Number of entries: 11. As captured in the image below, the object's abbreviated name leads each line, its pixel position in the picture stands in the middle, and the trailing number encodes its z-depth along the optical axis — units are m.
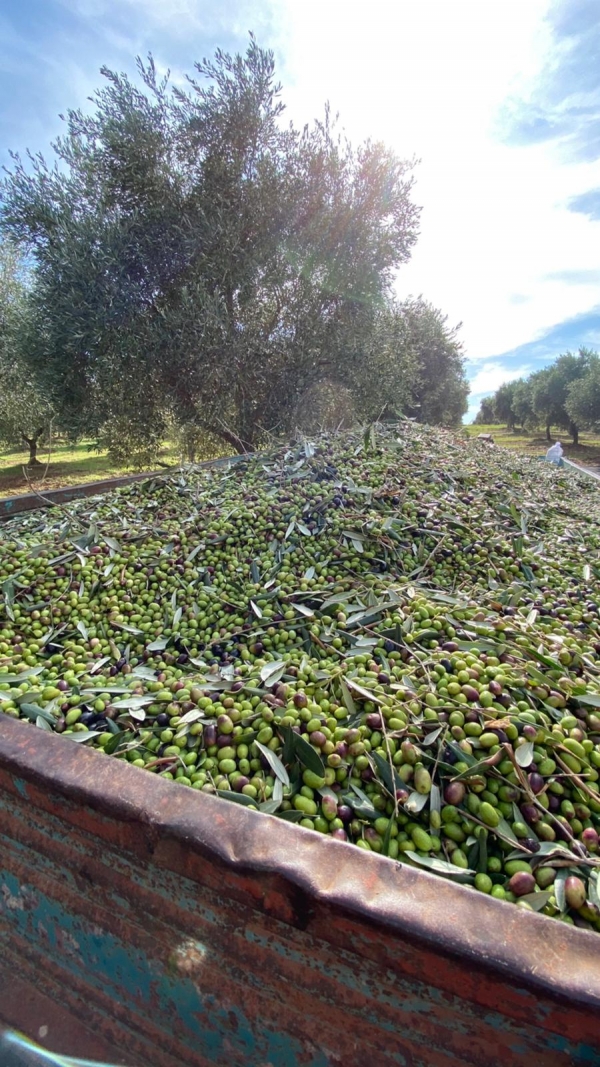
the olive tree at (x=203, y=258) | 6.83
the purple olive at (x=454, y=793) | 0.62
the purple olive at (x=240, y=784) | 0.64
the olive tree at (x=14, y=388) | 10.89
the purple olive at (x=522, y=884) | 0.53
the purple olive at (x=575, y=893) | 0.51
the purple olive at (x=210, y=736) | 0.71
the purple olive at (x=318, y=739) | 0.68
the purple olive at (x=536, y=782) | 0.62
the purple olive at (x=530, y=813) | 0.60
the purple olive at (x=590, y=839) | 0.58
